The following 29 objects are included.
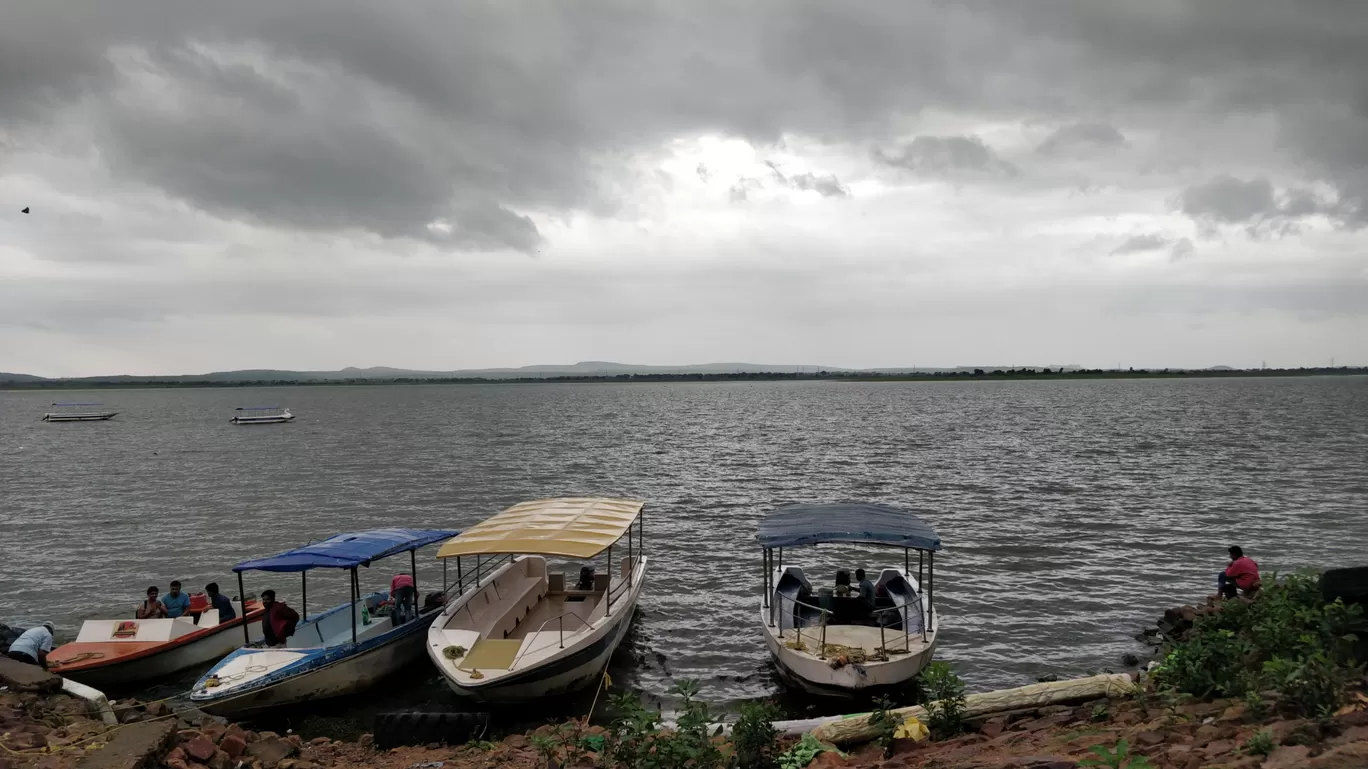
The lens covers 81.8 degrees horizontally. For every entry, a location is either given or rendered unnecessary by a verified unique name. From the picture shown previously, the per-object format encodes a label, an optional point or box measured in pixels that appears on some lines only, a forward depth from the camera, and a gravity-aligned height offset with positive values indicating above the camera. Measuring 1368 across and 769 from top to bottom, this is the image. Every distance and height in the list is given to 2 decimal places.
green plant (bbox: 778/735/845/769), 9.25 -4.57
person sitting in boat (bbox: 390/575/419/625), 17.31 -4.97
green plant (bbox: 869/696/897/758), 9.91 -4.55
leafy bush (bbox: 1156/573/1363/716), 7.77 -3.29
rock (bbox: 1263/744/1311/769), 6.51 -3.25
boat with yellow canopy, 13.94 -5.06
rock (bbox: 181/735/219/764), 9.97 -4.76
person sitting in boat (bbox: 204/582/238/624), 17.83 -5.19
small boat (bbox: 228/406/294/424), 100.25 -5.23
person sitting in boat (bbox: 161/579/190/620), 17.73 -5.13
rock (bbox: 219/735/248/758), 10.74 -5.06
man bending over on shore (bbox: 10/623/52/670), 14.88 -5.23
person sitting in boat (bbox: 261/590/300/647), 15.34 -4.81
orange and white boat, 15.59 -5.57
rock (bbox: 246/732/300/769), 10.98 -5.31
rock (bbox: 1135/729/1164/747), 8.12 -3.81
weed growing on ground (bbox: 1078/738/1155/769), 6.78 -3.41
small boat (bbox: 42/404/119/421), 116.25 -6.00
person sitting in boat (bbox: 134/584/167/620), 17.44 -5.17
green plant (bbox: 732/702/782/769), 9.16 -4.31
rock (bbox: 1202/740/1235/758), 7.29 -3.52
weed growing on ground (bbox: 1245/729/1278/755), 6.97 -3.31
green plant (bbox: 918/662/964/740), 10.24 -4.36
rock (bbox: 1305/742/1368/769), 6.20 -3.09
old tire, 12.54 -5.73
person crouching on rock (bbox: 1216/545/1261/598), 16.64 -4.37
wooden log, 10.79 -4.55
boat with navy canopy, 13.77 -4.93
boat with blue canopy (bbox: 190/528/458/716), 13.73 -5.34
